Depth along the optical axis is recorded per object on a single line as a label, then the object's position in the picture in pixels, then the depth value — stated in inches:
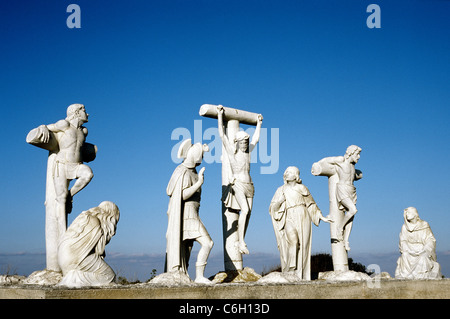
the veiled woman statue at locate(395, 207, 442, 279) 475.2
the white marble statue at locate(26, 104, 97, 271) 420.5
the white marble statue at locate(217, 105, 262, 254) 470.0
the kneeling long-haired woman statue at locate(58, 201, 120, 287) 344.5
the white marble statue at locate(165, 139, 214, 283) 405.1
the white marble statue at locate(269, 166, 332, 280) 446.3
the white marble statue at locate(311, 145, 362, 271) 518.6
